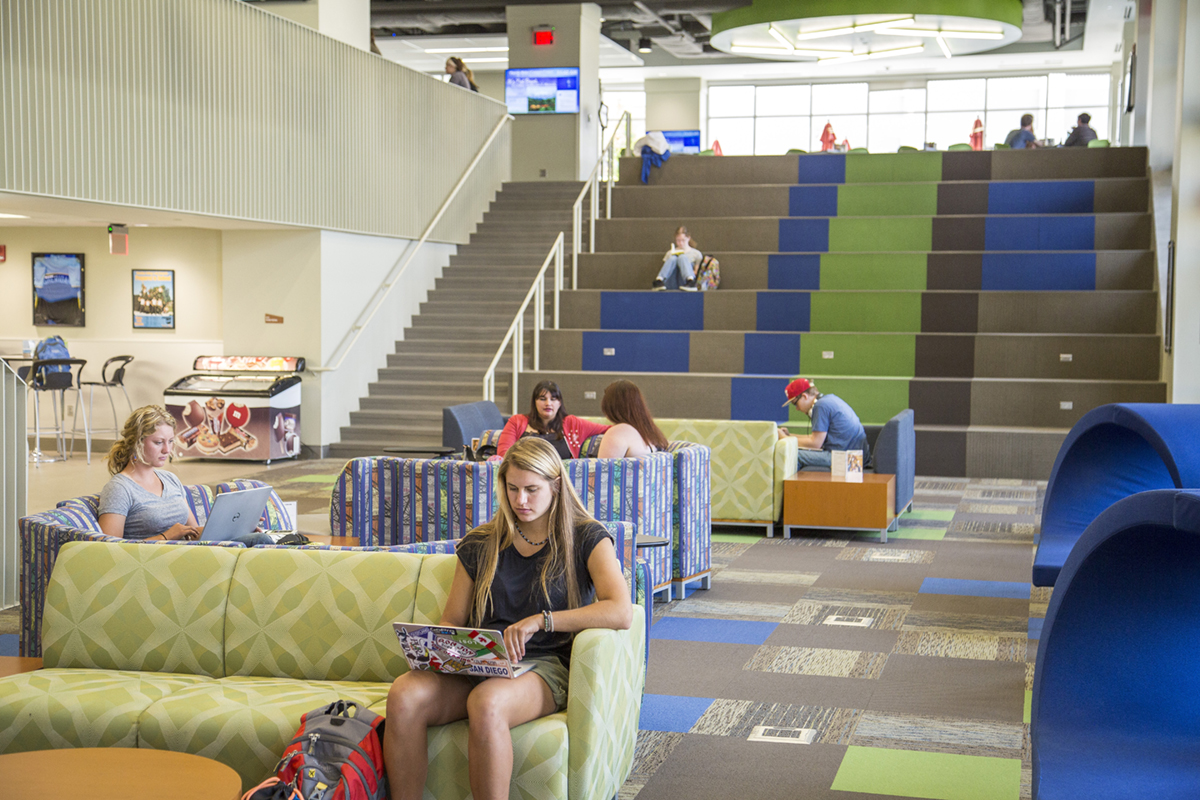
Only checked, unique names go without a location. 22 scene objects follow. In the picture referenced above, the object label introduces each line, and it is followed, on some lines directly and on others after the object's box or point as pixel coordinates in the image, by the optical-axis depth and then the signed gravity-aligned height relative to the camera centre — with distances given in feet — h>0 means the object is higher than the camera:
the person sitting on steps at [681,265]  45.96 +2.80
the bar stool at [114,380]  41.27 -1.64
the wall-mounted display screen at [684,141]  80.48 +13.19
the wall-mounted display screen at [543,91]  57.16 +11.56
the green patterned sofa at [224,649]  10.80 -3.09
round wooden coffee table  8.50 -3.20
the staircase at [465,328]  41.32 +0.33
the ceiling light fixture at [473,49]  73.77 +17.36
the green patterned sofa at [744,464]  26.11 -2.67
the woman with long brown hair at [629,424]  20.53 -1.45
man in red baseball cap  27.55 -1.93
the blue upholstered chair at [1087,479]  15.87 -1.88
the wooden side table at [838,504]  26.03 -3.47
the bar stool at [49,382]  37.60 -1.56
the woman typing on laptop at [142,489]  15.02 -1.94
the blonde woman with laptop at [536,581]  10.75 -2.24
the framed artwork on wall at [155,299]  43.45 +1.20
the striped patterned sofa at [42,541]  13.70 -2.38
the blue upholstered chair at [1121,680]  9.10 -2.61
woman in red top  22.98 -1.70
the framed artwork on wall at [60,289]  44.57 +1.55
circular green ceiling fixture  53.11 +14.69
